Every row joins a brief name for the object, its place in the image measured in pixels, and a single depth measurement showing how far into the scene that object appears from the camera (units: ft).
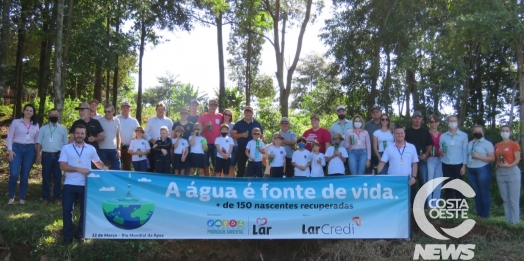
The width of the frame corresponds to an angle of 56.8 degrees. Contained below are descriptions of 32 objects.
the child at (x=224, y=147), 32.94
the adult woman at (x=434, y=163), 31.96
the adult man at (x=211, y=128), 34.06
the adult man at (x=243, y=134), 34.19
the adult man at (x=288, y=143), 33.83
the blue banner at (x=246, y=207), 25.91
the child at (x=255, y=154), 32.68
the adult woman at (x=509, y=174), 30.12
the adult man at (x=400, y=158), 28.78
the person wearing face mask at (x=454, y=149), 31.65
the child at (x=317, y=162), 30.73
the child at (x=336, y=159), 31.12
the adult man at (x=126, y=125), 33.58
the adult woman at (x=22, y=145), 30.99
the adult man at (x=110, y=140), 32.19
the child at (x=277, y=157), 32.12
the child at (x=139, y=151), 31.58
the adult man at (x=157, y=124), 33.53
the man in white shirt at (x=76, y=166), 25.02
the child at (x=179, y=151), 31.91
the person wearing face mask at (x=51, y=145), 30.91
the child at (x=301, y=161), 30.91
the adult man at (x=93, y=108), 32.65
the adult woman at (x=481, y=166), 30.86
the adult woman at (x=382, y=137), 31.32
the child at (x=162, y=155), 31.55
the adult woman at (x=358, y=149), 31.65
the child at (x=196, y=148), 32.30
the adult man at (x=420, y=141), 32.01
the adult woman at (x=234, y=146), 34.42
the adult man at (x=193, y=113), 34.73
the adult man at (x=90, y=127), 31.14
